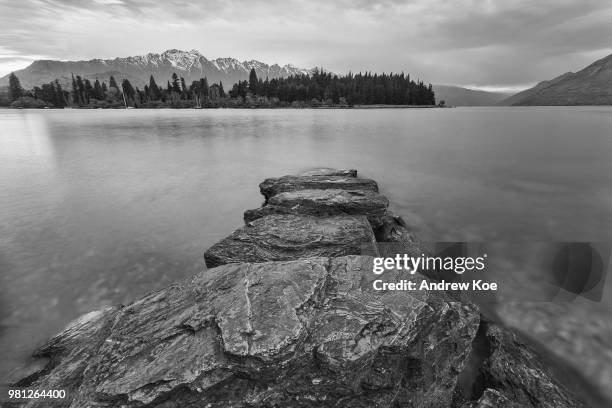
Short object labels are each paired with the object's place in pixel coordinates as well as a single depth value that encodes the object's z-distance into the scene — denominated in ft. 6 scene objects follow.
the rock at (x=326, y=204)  43.68
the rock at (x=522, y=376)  22.25
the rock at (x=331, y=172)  67.59
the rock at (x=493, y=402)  20.36
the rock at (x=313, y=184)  57.62
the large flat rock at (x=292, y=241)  33.53
